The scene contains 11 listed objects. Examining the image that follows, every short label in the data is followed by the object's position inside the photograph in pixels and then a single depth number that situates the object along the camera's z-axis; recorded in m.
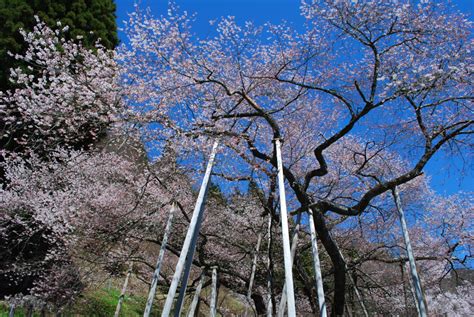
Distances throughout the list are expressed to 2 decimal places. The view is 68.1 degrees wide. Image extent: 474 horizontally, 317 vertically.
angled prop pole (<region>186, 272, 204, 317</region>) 5.79
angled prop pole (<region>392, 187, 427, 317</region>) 5.01
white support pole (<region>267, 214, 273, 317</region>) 5.84
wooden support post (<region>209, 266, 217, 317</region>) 5.71
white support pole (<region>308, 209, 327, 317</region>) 4.06
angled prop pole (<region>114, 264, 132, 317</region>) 9.48
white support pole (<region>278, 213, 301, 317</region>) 4.29
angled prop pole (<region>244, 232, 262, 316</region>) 6.43
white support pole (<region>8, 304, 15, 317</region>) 6.99
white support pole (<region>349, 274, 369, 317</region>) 6.42
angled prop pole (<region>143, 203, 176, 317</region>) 5.23
